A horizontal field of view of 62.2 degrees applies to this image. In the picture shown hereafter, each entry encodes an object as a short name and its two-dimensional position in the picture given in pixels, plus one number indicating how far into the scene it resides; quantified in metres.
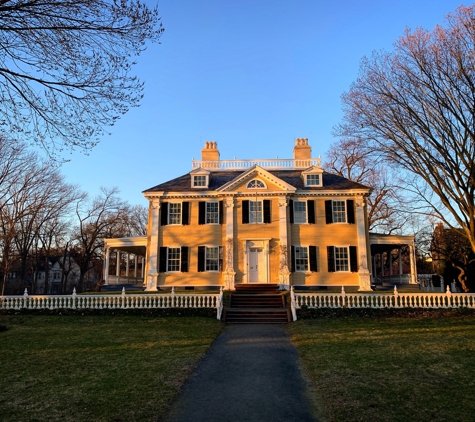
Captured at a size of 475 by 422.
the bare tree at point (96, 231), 37.91
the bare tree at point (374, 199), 32.19
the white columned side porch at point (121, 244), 24.47
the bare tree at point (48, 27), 6.63
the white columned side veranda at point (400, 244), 23.88
